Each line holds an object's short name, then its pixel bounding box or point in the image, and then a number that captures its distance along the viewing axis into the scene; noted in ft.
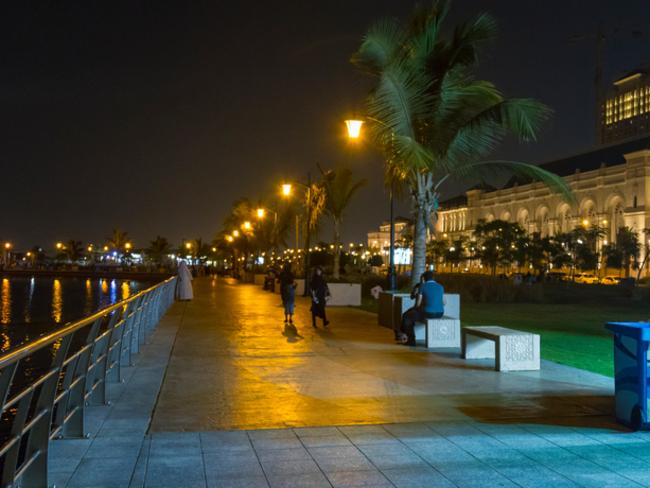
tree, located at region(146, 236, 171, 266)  450.30
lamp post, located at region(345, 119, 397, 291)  53.31
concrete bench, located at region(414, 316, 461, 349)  43.21
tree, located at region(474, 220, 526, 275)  287.07
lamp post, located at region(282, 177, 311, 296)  102.73
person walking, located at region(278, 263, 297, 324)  59.52
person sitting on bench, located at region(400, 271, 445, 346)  43.50
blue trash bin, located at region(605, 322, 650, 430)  21.75
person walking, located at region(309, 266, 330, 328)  56.03
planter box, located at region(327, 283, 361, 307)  85.78
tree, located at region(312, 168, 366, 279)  115.44
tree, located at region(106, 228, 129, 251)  522.47
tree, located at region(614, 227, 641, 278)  281.95
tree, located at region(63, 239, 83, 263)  607.78
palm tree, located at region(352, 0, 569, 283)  48.03
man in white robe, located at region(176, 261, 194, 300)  91.50
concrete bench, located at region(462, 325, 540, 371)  34.30
